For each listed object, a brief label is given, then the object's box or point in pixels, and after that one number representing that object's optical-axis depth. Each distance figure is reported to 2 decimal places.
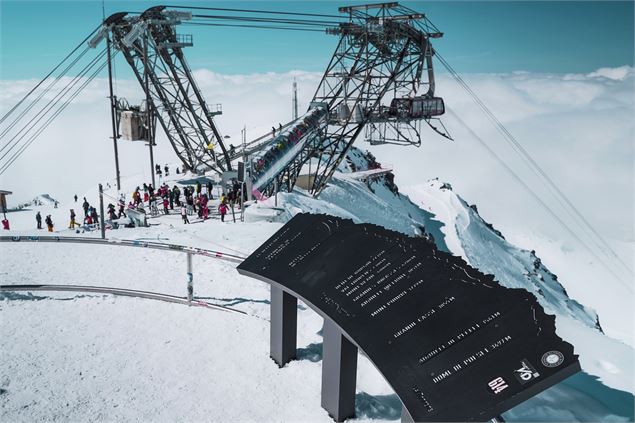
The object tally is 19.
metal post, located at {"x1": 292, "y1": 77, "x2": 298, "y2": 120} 58.58
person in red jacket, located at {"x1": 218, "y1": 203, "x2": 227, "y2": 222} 24.92
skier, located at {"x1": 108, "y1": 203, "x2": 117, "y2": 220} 27.12
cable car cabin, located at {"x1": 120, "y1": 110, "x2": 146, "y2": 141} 31.75
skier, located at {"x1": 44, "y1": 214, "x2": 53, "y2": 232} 25.59
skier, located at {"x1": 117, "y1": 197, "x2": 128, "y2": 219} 27.81
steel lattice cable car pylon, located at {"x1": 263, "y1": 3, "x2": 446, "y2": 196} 35.28
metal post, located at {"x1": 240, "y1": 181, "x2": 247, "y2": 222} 24.21
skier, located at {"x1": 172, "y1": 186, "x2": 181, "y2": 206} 29.80
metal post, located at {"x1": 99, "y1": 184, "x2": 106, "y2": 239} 20.03
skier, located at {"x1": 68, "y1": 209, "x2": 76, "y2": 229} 26.81
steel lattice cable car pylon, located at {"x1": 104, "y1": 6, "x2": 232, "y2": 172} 29.67
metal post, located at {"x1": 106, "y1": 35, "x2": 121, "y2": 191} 26.53
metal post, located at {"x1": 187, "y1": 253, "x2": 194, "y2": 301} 12.88
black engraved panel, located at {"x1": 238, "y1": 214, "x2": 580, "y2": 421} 5.68
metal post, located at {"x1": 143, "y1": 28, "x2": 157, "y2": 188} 30.19
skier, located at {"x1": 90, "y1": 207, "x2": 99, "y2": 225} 27.87
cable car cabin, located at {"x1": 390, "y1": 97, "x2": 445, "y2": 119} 36.72
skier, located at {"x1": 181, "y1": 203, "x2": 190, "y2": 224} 24.86
